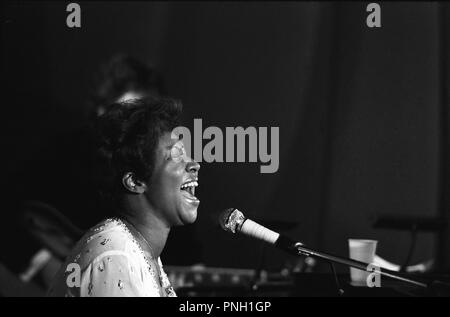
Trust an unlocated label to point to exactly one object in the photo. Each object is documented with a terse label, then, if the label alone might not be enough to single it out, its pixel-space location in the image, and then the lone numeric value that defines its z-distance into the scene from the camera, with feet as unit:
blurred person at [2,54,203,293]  27.91
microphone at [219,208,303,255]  18.85
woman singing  19.13
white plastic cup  20.59
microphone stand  18.86
